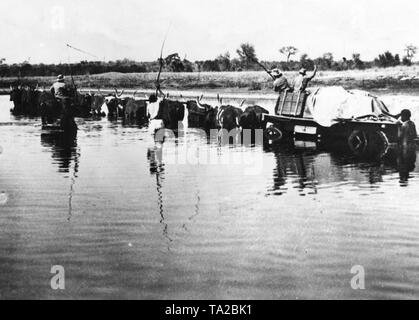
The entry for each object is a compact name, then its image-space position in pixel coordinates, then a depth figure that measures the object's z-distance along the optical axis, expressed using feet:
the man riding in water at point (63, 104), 80.07
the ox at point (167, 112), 95.03
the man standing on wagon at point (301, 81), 71.74
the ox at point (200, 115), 98.84
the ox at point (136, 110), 120.98
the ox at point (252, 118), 87.10
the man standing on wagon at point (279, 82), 73.92
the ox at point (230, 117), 92.12
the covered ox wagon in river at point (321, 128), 65.26
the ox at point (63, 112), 82.48
